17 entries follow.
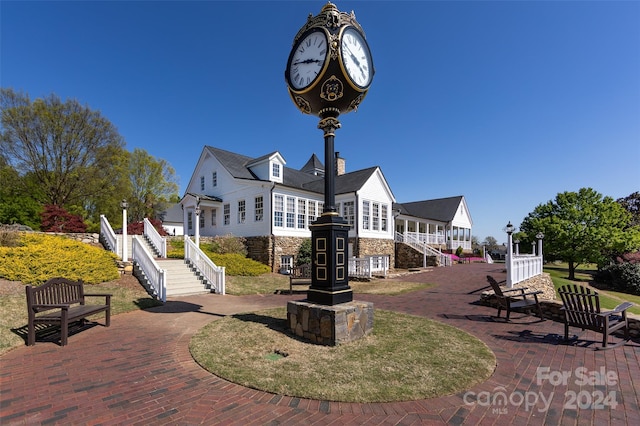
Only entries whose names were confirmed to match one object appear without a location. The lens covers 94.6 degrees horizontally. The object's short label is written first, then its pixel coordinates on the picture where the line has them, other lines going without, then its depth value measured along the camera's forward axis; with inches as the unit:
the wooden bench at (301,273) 547.3
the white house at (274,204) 739.4
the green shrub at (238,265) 612.1
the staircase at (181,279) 443.5
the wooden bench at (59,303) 209.5
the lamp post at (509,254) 429.7
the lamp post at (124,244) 500.2
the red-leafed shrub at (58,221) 714.8
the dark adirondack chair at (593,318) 208.8
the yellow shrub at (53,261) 353.1
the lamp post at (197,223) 589.9
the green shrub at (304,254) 740.6
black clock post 219.5
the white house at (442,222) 1237.1
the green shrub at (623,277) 740.6
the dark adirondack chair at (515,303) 283.9
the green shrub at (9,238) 420.5
